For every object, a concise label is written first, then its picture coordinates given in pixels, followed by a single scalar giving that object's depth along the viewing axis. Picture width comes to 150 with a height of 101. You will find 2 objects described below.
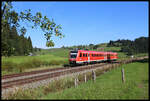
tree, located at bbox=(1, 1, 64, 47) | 6.62
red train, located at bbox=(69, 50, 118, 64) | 36.11
